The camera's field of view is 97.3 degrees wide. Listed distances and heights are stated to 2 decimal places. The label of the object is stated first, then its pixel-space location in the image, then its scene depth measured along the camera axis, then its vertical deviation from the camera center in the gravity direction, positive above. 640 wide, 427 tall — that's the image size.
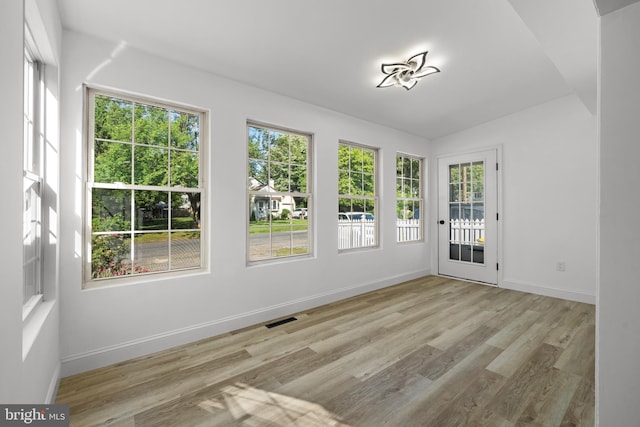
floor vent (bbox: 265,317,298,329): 3.04 -1.21
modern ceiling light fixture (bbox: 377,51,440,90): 2.84 +1.50
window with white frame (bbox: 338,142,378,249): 4.13 +0.26
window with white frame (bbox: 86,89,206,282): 2.35 +0.24
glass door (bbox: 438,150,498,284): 4.67 -0.05
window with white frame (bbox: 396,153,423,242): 4.99 +0.30
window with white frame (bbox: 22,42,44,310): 1.63 +0.19
